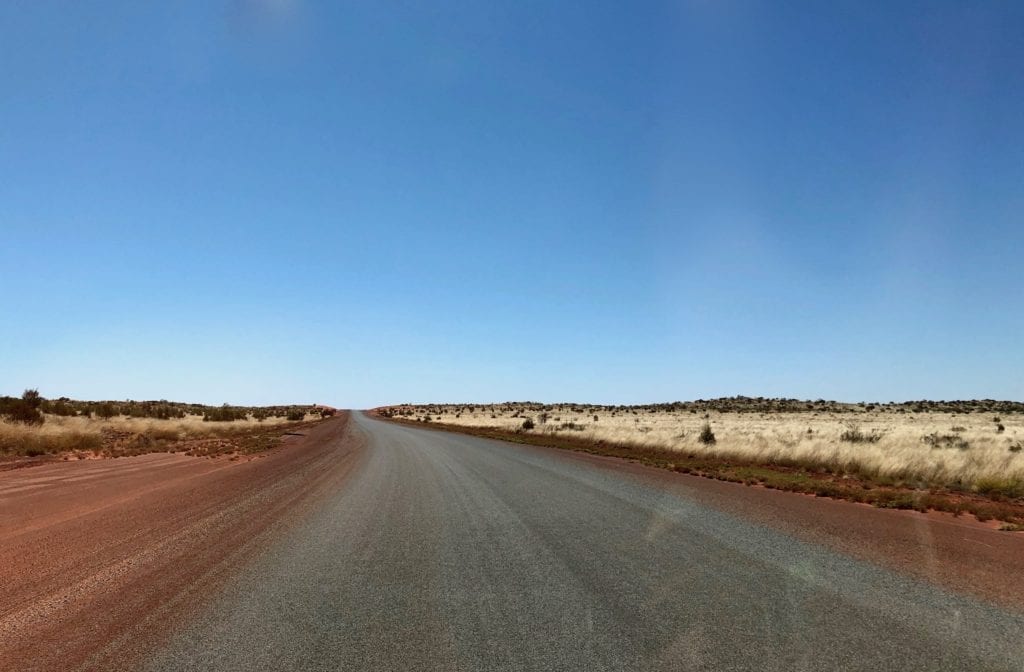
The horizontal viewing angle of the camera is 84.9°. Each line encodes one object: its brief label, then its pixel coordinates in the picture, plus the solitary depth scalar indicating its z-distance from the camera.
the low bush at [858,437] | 25.56
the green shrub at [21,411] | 27.14
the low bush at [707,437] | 28.10
